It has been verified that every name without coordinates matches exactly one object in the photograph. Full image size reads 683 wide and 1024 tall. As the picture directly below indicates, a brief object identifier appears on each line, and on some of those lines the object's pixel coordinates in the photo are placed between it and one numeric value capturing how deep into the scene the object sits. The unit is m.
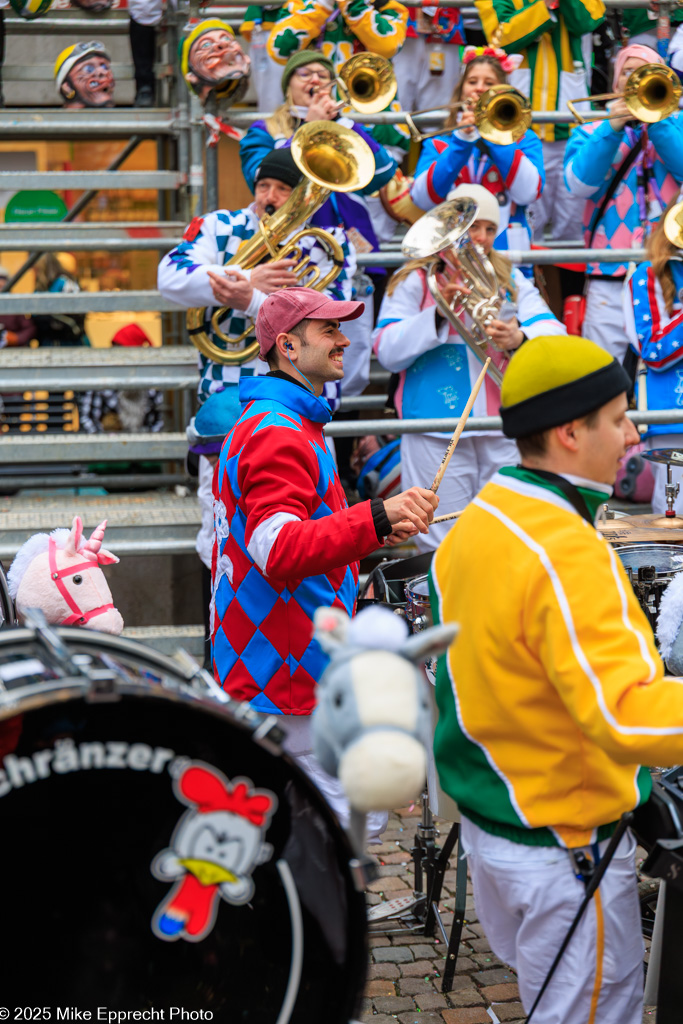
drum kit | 6.62
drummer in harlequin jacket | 5.71
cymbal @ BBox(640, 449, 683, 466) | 7.60
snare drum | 6.61
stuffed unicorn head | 5.78
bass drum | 3.56
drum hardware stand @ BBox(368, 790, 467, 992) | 7.08
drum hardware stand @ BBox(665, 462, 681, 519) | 7.61
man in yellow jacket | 4.02
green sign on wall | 16.95
